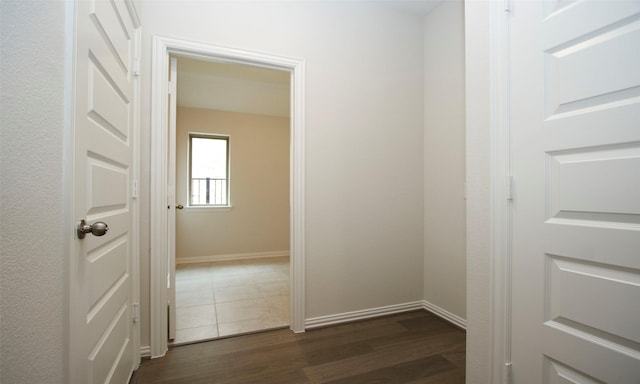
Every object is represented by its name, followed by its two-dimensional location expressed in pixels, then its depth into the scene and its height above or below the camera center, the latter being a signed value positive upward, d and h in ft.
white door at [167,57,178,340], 6.73 -0.05
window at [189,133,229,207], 16.71 +1.35
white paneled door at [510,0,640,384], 3.06 +0.05
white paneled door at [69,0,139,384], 3.24 +0.03
